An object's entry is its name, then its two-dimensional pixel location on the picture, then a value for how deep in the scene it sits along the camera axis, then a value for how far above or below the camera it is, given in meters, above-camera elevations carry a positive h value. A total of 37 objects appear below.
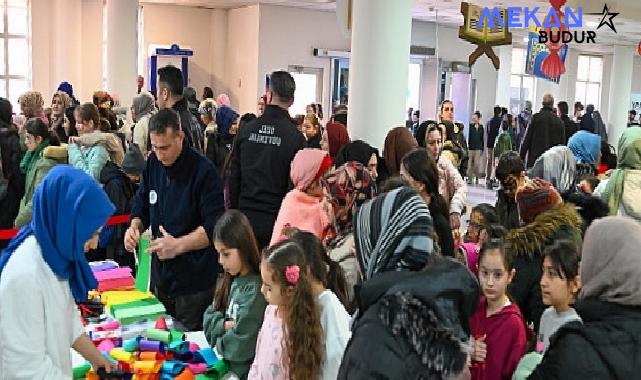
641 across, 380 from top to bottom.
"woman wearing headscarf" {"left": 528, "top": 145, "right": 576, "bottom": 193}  4.89 -0.48
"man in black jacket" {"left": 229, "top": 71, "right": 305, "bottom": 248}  4.31 -0.42
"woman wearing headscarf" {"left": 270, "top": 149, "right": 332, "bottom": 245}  3.48 -0.54
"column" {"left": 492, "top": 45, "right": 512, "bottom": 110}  19.70 +0.54
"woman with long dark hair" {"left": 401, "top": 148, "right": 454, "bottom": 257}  3.45 -0.44
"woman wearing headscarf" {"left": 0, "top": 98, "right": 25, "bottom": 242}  5.73 -0.81
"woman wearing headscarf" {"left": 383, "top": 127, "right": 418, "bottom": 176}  4.44 -0.33
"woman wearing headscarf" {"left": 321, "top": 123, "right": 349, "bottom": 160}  5.34 -0.36
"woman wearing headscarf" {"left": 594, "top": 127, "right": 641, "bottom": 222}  5.02 -0.56
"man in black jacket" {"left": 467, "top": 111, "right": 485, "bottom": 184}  16.39 -1.13
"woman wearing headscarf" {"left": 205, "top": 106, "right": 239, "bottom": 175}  6.97 -0.52
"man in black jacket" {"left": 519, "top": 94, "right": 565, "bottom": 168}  10.37 -0.50
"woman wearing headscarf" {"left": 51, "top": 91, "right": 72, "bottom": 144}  7.49 -0.41
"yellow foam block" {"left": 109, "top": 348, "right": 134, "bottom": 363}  2.85 -1.10
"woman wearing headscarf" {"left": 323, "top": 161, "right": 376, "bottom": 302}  3.01 -0.48
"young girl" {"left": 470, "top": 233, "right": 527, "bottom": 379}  2.74 -0.91
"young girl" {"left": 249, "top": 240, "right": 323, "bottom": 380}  2.48 -0.82
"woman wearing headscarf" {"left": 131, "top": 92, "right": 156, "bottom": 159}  6.17 -0.28
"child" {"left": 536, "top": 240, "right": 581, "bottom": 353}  2.91 -0.74
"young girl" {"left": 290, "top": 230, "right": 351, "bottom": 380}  2.52 -0.77
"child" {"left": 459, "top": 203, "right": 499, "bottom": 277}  3.99 -0.80
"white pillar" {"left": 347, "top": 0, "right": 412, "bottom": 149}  5.82 +0.21
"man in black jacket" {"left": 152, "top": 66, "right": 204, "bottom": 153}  4.88 -0.07
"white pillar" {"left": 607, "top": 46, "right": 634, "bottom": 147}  20.69 +0.41
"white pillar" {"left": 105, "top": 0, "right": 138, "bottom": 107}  11.66 +0.53
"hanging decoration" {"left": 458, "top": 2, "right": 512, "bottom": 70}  8.07 +0.73
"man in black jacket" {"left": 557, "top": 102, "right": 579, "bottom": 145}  12.33 -0.41
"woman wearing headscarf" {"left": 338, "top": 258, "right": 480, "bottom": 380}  1.68 -0.56
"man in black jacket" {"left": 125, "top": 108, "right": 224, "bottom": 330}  3.56 -0.71
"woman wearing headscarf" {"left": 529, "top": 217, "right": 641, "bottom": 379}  1.83 -0.57
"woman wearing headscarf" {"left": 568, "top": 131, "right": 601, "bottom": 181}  6.06 -0.43
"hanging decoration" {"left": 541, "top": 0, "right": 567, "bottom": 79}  9.77 +0.55
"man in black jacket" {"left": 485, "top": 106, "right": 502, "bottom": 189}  16.30 -0.94
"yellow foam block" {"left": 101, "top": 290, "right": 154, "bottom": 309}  3.53 -1.09
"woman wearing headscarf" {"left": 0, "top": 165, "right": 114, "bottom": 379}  2.15 -0.59
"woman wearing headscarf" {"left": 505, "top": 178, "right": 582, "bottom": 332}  3.32 -0.68
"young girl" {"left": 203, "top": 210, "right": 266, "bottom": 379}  2.93 -0.92
